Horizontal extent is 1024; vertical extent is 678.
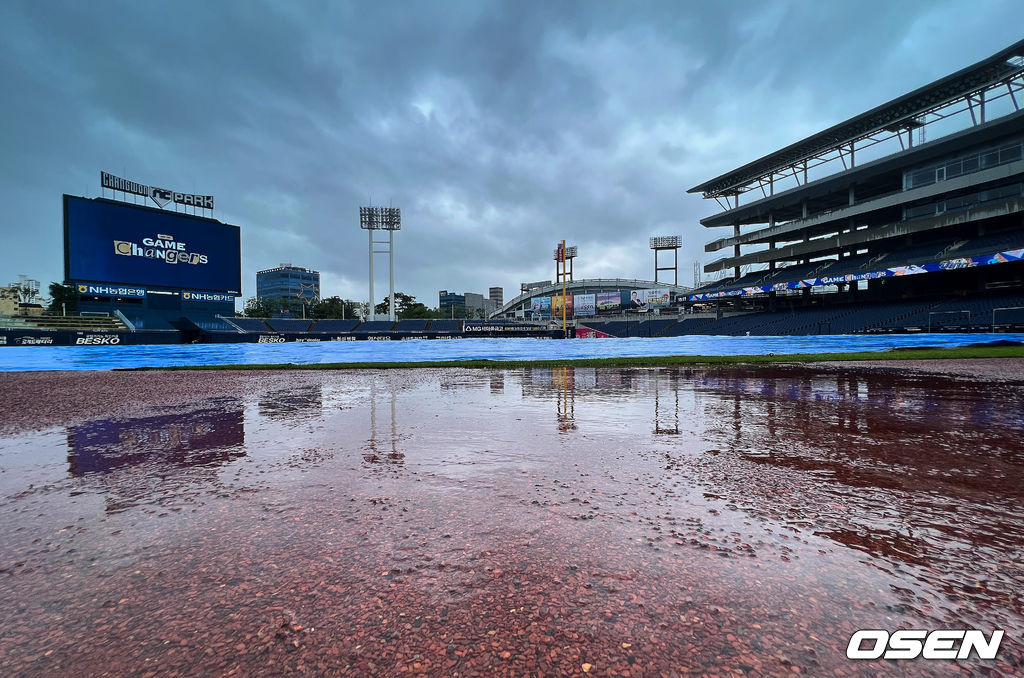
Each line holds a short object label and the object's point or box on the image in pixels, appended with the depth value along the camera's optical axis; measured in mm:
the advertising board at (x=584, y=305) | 77750
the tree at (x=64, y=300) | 69250
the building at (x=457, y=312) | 158088
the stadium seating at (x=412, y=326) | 64806
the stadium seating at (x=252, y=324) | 52812
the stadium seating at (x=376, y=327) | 60666
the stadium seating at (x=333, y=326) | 59025
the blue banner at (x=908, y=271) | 29266
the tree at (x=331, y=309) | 102188
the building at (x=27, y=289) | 88825
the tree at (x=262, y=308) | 109875
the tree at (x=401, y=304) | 114731
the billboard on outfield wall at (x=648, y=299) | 74250
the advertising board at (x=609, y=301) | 75594
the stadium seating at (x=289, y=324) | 57938
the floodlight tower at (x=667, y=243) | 89562
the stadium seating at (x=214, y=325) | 48188
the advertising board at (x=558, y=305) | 80688
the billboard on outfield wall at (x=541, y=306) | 90375
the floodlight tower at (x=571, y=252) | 90394
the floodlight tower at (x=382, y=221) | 78875
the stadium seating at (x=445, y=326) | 65194
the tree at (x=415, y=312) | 110112
